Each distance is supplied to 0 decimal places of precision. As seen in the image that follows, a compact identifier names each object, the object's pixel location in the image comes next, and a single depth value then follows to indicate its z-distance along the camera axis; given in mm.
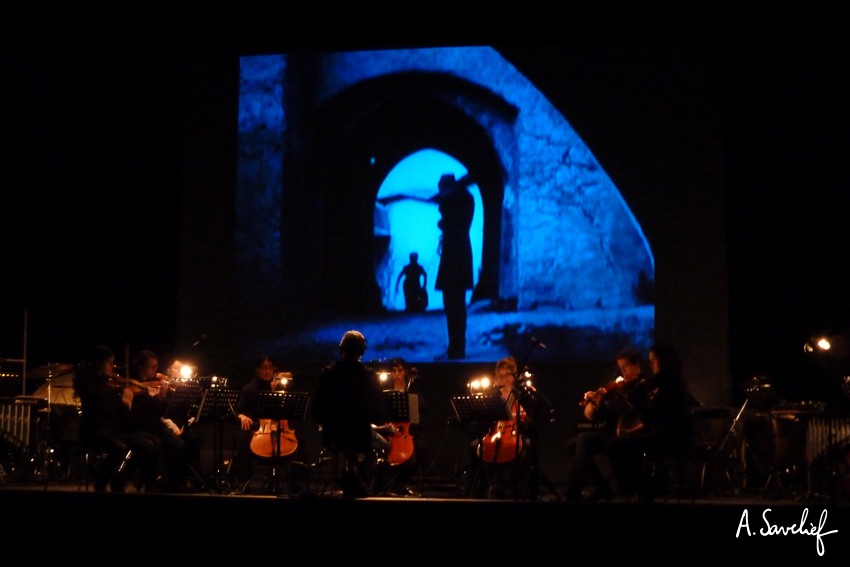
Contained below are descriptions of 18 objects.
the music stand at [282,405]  8523
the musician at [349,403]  7566
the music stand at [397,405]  8930
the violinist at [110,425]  8688
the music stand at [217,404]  8914
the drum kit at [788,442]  9055
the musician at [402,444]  9812
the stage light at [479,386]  9984
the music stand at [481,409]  8508
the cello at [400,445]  9789
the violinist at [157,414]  9117
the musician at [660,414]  7820
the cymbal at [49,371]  10250
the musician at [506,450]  9000
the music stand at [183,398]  8922
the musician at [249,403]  9555
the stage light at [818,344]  9398
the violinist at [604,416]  8242
